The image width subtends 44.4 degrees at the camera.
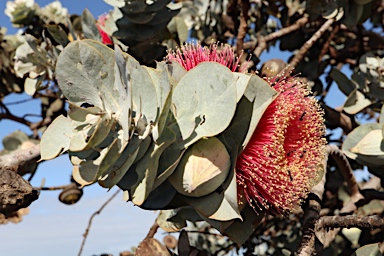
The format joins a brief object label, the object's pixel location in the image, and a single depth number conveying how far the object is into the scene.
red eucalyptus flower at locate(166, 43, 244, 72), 0.86
